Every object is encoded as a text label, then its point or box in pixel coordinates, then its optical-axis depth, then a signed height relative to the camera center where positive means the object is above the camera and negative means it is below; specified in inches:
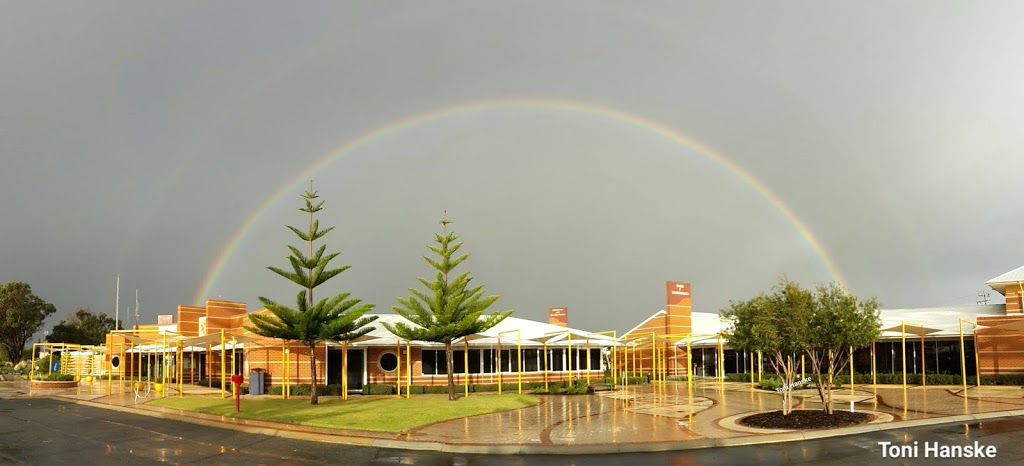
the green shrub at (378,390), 1418.1 -171.4
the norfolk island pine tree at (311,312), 1189.1 -18.3
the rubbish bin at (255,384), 1413.6 -154.8
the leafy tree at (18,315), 3550.7 -45.4
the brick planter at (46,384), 1852.9 -196.1
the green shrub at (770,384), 1435.8 -178.1
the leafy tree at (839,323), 785.6 -33.1
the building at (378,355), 1450.5 -119.1
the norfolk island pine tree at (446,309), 1273.4 -19.1
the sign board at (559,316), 2819.9 -73.7
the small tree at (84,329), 3941.9 -138.1
